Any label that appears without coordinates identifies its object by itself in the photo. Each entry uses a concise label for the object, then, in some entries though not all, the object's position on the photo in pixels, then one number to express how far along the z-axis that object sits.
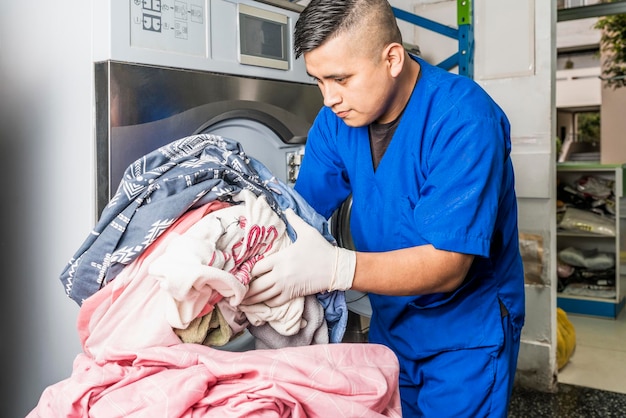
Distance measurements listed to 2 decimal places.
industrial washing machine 1.22
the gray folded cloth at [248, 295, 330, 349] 1.05
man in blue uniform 1.09
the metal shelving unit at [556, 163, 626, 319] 3.78
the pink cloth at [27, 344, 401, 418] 0.81
